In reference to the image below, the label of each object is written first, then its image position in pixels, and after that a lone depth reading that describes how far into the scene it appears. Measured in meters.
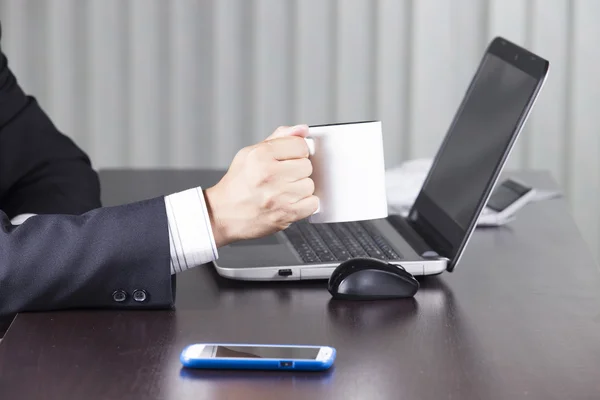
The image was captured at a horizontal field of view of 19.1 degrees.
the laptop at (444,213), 1.93
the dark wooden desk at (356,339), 1.61
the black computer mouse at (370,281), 1.84
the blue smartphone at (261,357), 1.64
